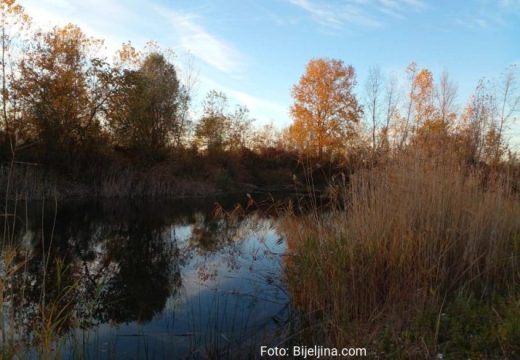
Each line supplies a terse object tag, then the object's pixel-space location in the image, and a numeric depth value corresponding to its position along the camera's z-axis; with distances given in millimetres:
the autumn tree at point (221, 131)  26328
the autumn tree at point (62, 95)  16172
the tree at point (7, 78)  15855
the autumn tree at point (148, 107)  19531
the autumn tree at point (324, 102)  28234
